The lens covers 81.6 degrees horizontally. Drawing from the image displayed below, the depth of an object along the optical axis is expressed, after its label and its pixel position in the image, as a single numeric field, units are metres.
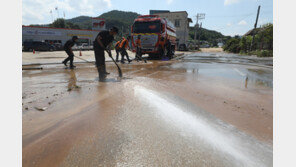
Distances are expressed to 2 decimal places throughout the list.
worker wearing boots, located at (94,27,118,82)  5.23
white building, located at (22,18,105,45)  29.72
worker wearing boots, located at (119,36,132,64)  10.01
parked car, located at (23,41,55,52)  21.98
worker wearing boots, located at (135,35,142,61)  11.55
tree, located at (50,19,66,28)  63.09
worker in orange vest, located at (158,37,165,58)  12.58
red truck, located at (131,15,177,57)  12.29
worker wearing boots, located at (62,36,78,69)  7.52
